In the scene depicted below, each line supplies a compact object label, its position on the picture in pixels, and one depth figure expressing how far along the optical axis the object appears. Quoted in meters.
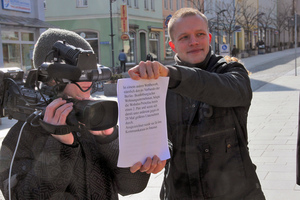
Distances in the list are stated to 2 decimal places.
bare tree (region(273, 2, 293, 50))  69.62
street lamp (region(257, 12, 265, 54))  68.95
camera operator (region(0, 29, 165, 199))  1.62
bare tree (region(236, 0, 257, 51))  56.12
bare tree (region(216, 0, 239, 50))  50.16
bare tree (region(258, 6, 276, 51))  61.72
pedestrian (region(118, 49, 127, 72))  29.65
